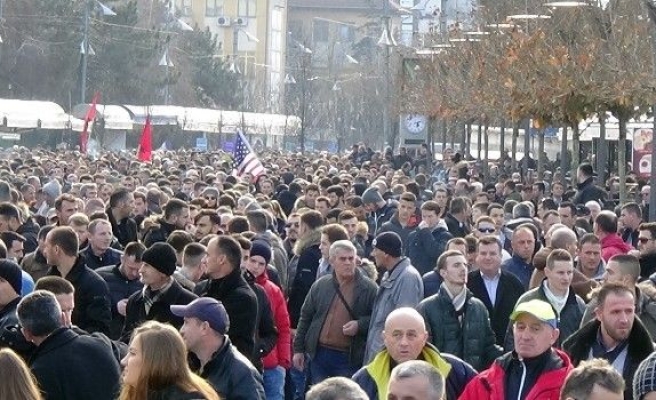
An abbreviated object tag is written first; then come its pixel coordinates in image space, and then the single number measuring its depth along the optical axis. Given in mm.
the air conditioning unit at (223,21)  149375
